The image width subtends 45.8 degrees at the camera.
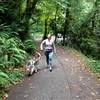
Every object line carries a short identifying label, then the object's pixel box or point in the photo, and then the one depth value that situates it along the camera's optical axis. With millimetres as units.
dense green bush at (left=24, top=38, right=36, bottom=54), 8689
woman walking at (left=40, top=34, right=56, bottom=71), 6587
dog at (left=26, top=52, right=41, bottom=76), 6034
